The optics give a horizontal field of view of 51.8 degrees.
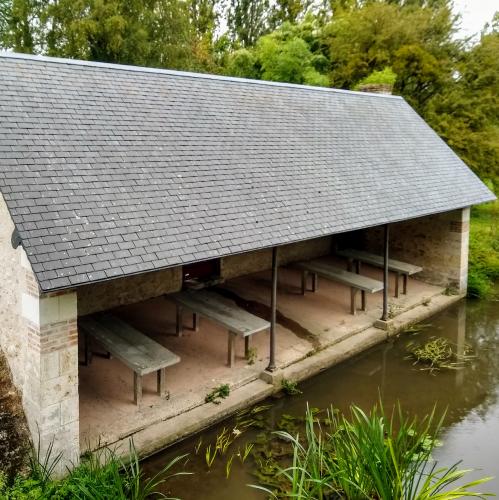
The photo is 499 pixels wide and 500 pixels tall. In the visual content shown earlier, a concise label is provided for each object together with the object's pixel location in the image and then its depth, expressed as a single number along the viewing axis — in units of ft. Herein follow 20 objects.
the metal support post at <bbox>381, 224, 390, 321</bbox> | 32.60
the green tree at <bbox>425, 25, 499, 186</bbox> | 60.34
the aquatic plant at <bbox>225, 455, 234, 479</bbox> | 19.27
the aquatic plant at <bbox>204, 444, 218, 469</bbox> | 19.77
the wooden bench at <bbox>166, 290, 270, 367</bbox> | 26.25
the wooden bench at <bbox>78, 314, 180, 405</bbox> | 22.12
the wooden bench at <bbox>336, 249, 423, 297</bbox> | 38.40
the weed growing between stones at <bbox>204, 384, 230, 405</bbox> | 23.49
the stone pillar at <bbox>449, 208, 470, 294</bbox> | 39.96
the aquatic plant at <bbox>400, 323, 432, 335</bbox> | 33.81
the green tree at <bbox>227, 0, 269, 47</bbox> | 122.83
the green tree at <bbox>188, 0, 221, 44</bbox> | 120.06
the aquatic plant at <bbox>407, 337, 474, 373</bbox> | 29.40
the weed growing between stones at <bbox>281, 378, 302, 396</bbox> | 25.48
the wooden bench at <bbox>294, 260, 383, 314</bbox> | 33.94
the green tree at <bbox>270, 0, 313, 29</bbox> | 118.83
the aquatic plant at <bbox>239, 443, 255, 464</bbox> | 20.17
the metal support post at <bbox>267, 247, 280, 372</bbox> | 25.18
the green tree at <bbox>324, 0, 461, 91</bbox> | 61.52
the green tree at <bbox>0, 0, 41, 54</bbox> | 75.97
